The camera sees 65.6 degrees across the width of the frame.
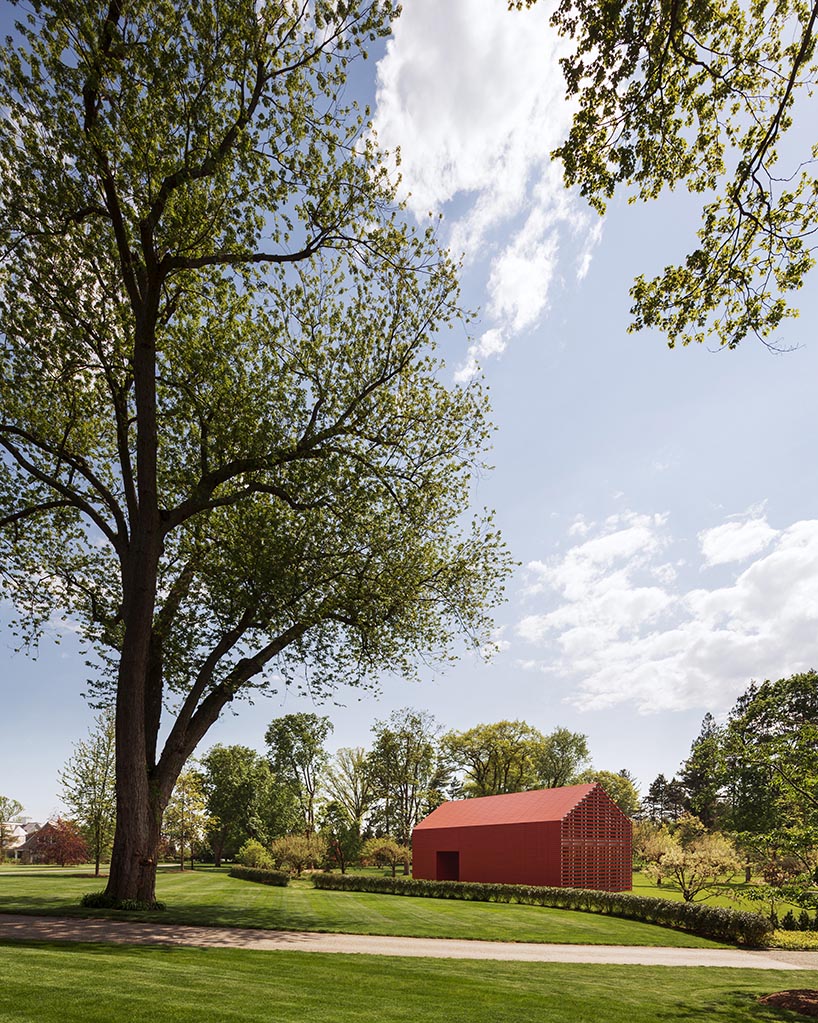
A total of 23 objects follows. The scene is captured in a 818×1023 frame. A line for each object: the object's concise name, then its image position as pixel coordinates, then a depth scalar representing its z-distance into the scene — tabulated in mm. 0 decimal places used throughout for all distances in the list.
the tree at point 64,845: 44188
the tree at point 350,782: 56159
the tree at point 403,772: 53312
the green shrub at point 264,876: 31688
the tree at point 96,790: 34188
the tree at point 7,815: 74269
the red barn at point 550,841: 28438
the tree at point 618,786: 74875
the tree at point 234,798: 53750
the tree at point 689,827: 43122
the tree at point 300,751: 60156
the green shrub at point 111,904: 14281
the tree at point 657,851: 25373
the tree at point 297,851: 40406
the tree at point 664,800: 84438
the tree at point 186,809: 44156
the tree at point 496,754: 55281
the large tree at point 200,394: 12133
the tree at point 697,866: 24406
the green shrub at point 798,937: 12452
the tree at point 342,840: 44428
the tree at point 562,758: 70562
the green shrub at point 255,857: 38688
